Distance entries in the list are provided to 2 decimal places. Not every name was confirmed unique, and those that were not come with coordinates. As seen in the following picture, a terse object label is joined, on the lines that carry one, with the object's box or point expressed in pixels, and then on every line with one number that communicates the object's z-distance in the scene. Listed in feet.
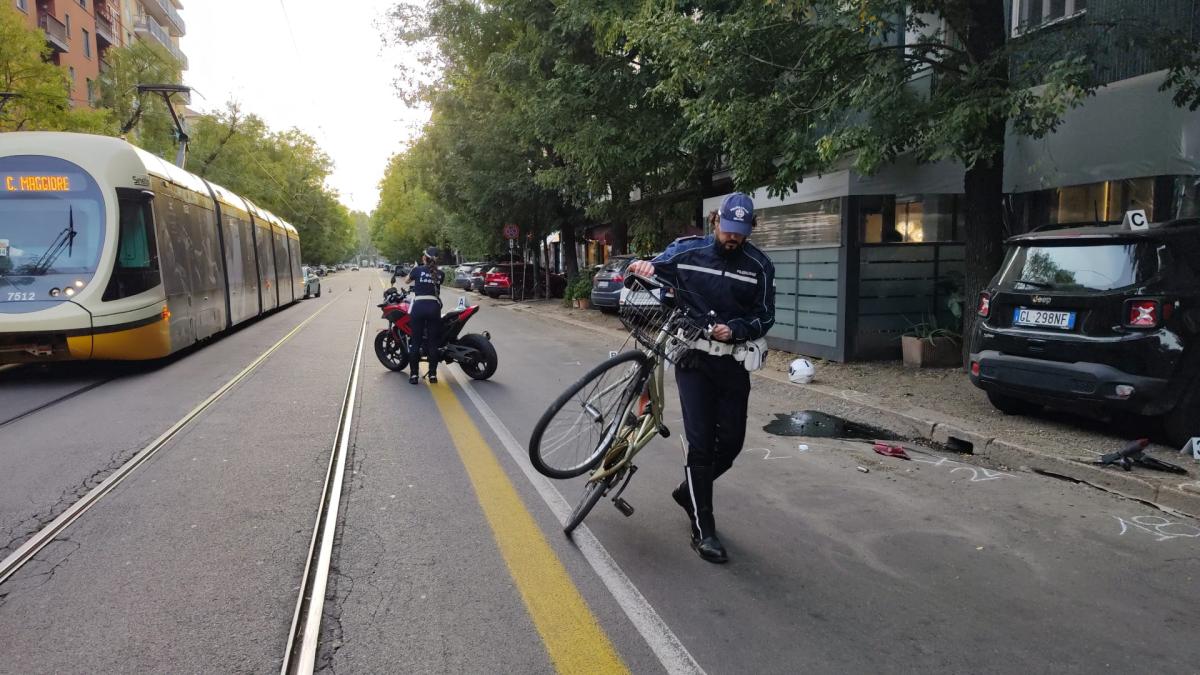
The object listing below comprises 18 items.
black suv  18.66
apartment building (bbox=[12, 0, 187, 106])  103.24
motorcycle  32.22
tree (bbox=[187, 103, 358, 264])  129.08
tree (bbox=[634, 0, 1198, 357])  24.44
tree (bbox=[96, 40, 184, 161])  89.92
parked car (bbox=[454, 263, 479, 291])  134.53
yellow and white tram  30.45
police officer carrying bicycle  12.92
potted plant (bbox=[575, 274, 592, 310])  77.05
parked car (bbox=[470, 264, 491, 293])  117.29
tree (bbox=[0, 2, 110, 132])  57.57
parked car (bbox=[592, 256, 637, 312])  62.75
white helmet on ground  30.48
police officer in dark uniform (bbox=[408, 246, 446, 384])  31.27
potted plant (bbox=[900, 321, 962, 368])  32.76
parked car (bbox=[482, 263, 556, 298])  100.42
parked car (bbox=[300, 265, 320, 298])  120.16
